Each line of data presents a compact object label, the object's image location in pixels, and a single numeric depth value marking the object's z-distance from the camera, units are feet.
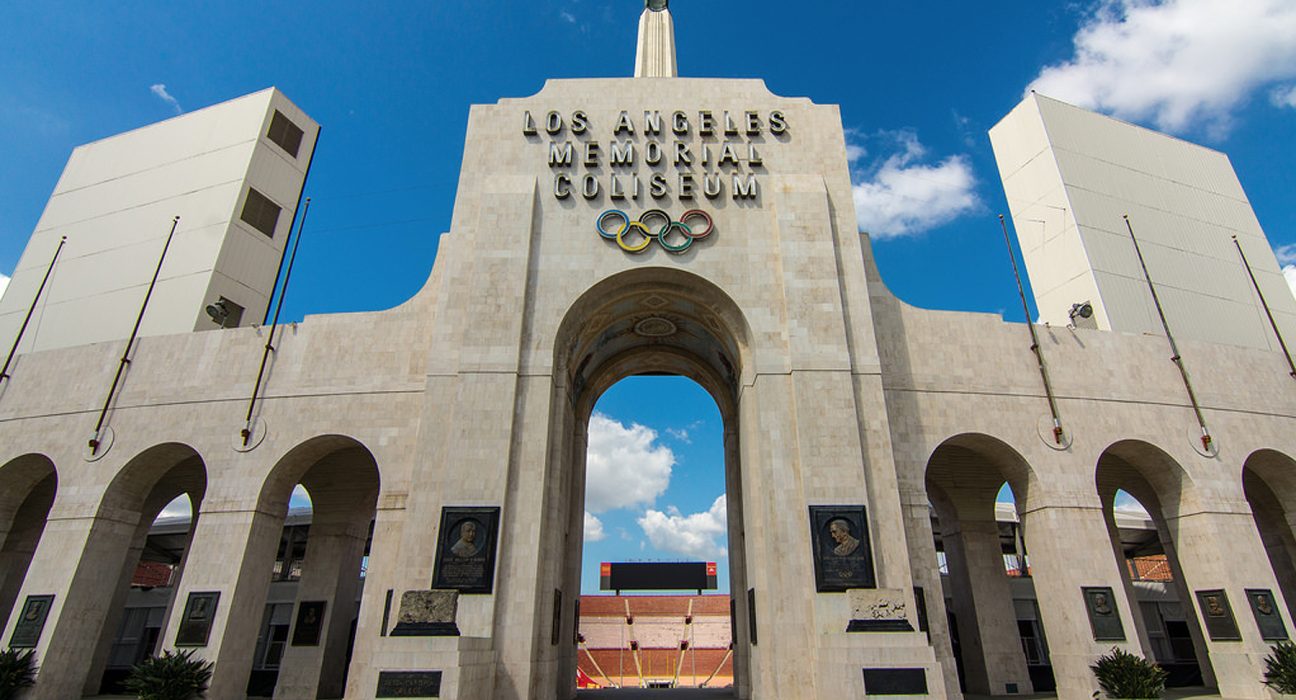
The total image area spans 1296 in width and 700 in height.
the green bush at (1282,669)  60.95
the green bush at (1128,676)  57.82
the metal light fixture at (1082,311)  83.82
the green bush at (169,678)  58.39
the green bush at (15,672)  62.28
